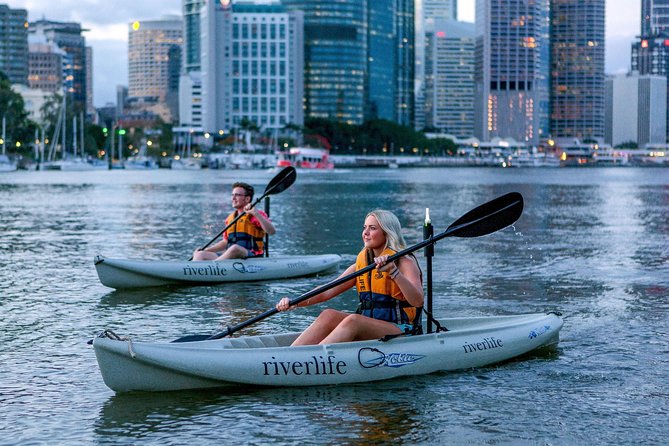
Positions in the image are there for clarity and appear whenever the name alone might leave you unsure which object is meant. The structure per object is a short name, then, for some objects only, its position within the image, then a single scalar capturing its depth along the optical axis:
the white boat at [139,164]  183.12
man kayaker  17.67
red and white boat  165.85
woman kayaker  10.59
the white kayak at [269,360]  10.23
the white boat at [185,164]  190.75
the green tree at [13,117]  152.88
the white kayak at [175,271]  18.30
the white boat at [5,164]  135.38
